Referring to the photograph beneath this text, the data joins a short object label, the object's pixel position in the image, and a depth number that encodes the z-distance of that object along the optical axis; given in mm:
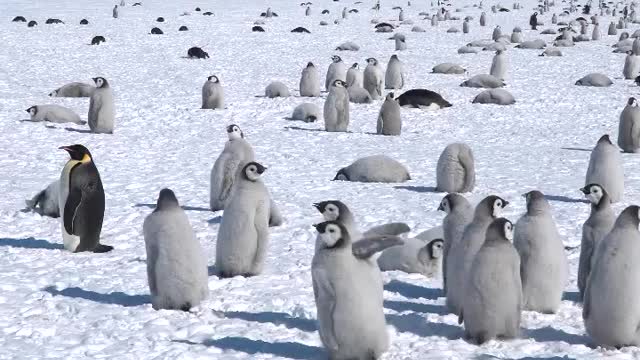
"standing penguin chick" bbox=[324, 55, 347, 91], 20828
